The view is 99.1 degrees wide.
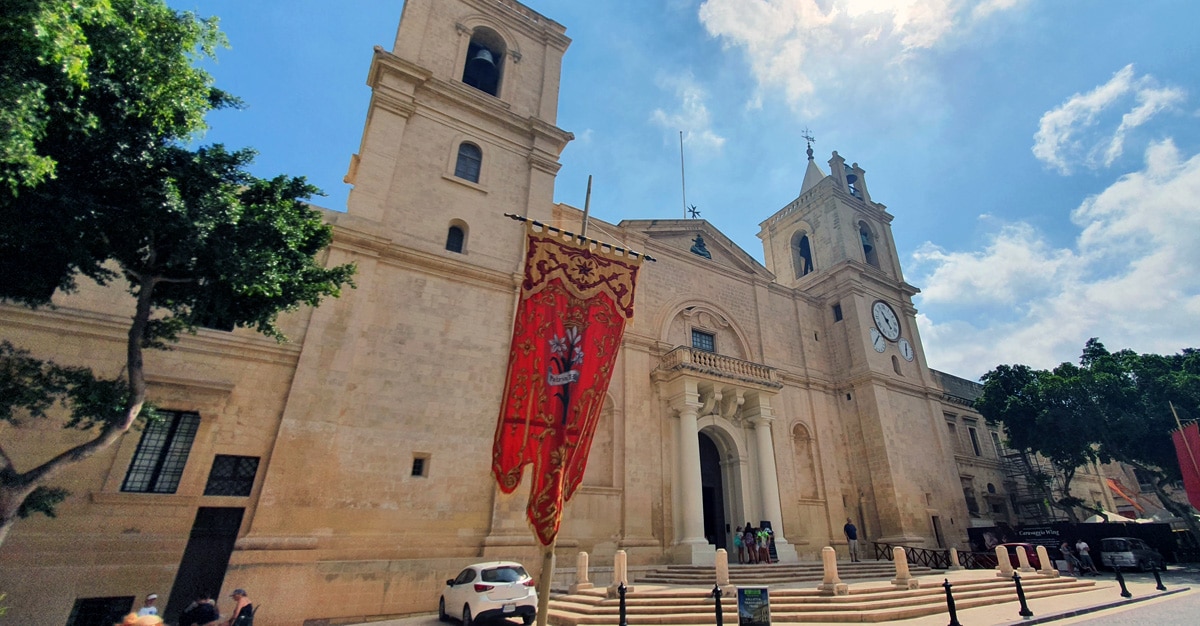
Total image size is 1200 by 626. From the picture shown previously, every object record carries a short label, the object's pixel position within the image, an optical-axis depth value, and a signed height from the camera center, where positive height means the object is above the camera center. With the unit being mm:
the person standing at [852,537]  18188 +185
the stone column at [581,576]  12094 -899
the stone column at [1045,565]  15430 -447
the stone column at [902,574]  11984 -644
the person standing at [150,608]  7917 -1261
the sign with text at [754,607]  7738 -938
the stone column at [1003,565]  14555 -448
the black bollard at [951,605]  8684 -923
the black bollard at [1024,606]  9961 -1041
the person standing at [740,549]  16000 -262
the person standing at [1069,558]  18297 -271
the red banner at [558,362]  6785 +2322
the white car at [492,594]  9398 -1073
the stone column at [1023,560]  15312 -320
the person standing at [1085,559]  18500 -296
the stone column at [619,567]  11367 -634
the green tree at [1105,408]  20797 +5594
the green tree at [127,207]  6496 +4243
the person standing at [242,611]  8336 -1312
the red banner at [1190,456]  15758 +2799
